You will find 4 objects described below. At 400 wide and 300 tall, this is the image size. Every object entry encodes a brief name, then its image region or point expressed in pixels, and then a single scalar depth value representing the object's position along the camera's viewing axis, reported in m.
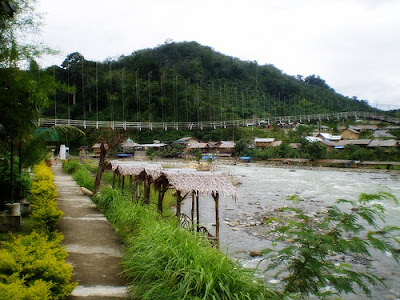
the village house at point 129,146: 35.37
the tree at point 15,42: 5.24
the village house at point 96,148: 33.97
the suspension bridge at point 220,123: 27.37
